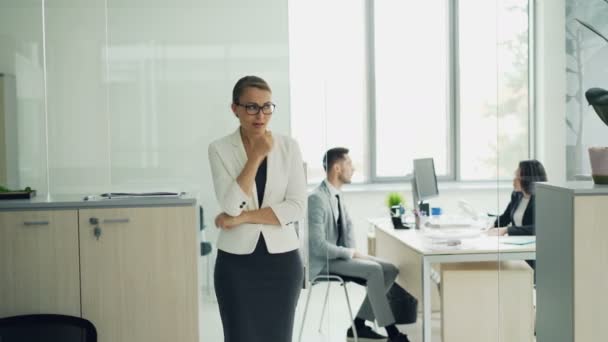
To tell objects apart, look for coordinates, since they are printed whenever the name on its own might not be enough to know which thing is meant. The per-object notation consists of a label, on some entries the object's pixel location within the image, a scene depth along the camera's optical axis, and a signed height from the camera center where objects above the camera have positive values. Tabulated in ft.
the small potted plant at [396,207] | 15.96 -1.42
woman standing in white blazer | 8.95 -0.99
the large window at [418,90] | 19.76 +1.81
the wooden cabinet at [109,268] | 9.47 -1.64
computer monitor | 15.94 -0.82
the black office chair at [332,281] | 12.42 -2.59
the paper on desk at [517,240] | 10.96 -1.53
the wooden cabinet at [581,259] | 8.62 -1.46
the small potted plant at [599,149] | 8.88 -0.03
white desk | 12.81 -2.06
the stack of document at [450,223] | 14.03 -1.60
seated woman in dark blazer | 10.78 -0.82
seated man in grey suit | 12.62 -1.96
